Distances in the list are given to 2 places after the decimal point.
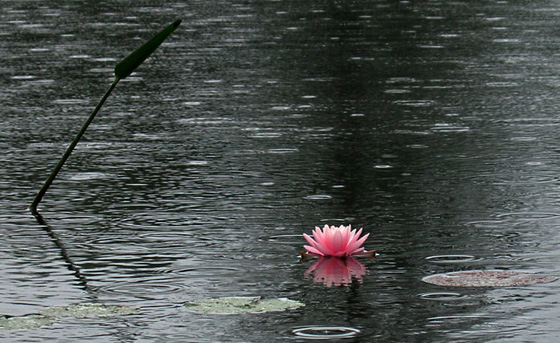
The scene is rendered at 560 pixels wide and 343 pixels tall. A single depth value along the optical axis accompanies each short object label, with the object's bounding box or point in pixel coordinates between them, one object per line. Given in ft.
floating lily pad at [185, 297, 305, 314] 28.07
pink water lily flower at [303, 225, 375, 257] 32.86
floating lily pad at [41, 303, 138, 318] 27.73
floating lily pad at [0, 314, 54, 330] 26.71
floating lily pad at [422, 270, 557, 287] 30.07
